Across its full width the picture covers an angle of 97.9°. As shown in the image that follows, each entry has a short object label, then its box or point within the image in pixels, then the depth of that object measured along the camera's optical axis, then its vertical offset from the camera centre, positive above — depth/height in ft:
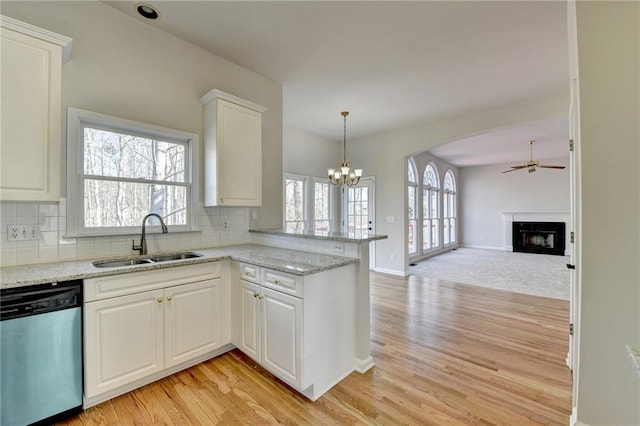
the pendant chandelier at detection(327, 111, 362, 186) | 14.98 +2.28
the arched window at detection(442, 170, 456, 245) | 29.94 +0.71
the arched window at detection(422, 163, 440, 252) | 26.07 +0.62
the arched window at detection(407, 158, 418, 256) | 23.59 +0.48
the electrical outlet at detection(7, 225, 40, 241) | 6.29 -0.39
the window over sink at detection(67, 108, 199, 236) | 7.24 +1.20
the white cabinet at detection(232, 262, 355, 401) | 6.29 -2.69
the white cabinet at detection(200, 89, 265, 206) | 9.09 +2.22
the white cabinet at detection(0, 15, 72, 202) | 5.52 +2.15
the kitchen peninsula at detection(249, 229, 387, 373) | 7.46 -1.70
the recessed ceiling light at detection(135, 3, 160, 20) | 7.76 +5.84
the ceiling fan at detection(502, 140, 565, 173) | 20.17 +3.69
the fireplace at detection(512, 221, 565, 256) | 27.02 -2.32
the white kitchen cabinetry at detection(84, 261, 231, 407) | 6.02 -2.68
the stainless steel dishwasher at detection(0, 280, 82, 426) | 5.05 -2.64
